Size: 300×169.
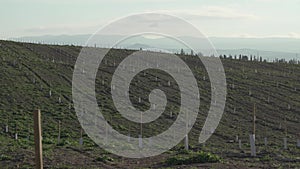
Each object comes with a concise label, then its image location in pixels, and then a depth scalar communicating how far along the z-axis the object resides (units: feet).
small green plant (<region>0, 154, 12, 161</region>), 72.08
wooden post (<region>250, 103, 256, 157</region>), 75.00
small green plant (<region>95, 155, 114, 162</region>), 71.77
